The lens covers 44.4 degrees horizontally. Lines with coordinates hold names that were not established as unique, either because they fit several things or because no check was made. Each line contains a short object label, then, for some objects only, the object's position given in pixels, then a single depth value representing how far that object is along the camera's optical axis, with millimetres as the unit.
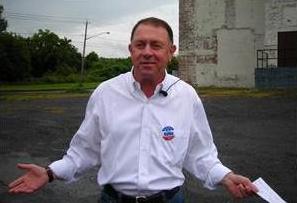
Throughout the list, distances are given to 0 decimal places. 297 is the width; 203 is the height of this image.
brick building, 23998
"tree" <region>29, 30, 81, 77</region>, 60894
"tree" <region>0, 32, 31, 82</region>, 49482
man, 2101
